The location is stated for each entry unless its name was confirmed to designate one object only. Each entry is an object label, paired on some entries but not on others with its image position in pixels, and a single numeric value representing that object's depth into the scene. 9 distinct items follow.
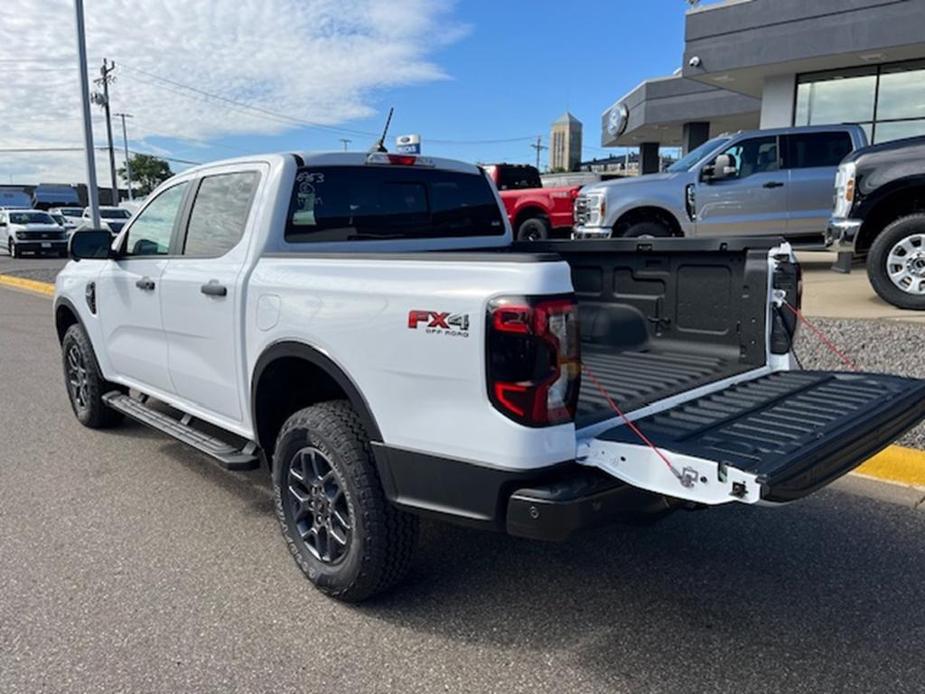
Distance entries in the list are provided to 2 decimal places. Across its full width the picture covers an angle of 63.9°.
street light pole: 16.00
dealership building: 13.91
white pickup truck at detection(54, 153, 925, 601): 2.46
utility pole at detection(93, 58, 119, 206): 42.03
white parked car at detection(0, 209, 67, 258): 26.41
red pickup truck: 16.08
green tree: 85.38
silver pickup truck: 10.80
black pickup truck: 6.98
